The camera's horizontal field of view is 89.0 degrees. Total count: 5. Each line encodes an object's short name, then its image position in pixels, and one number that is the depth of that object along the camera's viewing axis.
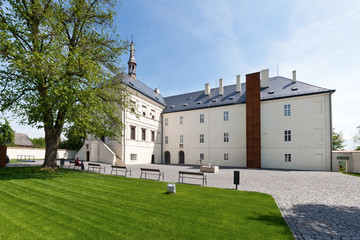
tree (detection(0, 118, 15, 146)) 34.46
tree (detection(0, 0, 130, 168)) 10.52
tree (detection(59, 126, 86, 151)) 35.12
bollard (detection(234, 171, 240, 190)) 10.17
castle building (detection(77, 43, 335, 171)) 23.89
